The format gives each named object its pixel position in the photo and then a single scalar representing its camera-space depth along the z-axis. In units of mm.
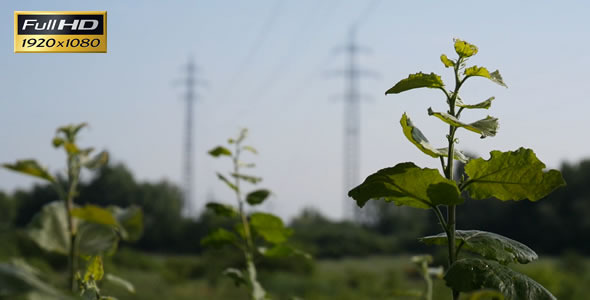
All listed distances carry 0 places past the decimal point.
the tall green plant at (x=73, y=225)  1199
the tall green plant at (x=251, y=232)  1785
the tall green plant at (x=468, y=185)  1250
